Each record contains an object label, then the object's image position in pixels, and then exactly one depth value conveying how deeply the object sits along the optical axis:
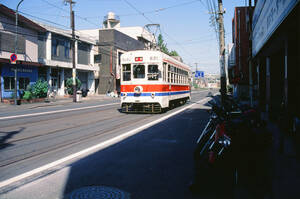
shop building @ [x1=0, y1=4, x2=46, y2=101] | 24.31
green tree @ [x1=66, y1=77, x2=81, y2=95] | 32.69
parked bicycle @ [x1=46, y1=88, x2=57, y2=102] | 31.35
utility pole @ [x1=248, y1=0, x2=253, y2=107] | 12.84
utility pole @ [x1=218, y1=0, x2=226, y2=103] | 15.66
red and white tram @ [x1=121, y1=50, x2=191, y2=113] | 13.37
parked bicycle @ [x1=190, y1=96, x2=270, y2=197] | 3.65
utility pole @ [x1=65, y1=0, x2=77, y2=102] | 26.64
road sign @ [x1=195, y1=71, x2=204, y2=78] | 51.85
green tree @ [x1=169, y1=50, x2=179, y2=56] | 80.68
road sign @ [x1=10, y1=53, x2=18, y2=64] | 20.55
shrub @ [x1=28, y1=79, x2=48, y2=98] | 24.97
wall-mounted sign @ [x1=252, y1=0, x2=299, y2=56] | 5.63
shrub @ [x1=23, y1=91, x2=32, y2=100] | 23.57
